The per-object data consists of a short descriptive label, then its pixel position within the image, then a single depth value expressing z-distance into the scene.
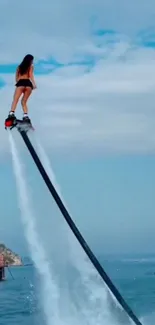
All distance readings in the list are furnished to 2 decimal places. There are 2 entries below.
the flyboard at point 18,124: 23.30
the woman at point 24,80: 23.23
